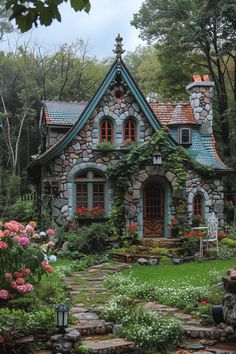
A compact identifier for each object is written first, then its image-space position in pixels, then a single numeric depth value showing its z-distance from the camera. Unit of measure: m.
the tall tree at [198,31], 23.09
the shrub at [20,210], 23.83
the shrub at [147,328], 6.97
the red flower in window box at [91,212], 17.59
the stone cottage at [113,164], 17.67
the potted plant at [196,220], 18.22
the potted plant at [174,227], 17.80
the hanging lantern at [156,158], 17.31
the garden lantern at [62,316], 6.68
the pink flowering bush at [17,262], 7.40
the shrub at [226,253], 15.45
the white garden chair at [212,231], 16.00
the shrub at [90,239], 16.27
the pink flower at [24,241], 7.66
